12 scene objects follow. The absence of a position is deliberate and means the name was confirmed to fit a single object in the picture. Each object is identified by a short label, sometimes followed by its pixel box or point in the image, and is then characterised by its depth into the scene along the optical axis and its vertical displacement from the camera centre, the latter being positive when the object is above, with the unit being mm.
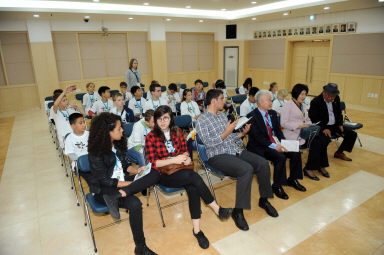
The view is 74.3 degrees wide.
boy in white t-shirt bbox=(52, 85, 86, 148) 4484 -789
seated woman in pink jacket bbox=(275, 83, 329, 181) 4168 -1090
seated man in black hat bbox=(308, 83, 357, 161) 4480 -933
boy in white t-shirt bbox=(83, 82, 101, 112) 6934 -775
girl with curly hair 2539 -1070
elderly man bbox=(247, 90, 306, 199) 3650 -1130
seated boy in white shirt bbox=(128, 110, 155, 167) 3498 -1035
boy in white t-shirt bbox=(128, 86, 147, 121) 6141 -811
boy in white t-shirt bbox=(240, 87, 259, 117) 5414 -829
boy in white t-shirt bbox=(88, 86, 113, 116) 6004 -810
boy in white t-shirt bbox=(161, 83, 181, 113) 6824 -811
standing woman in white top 7966 -239
